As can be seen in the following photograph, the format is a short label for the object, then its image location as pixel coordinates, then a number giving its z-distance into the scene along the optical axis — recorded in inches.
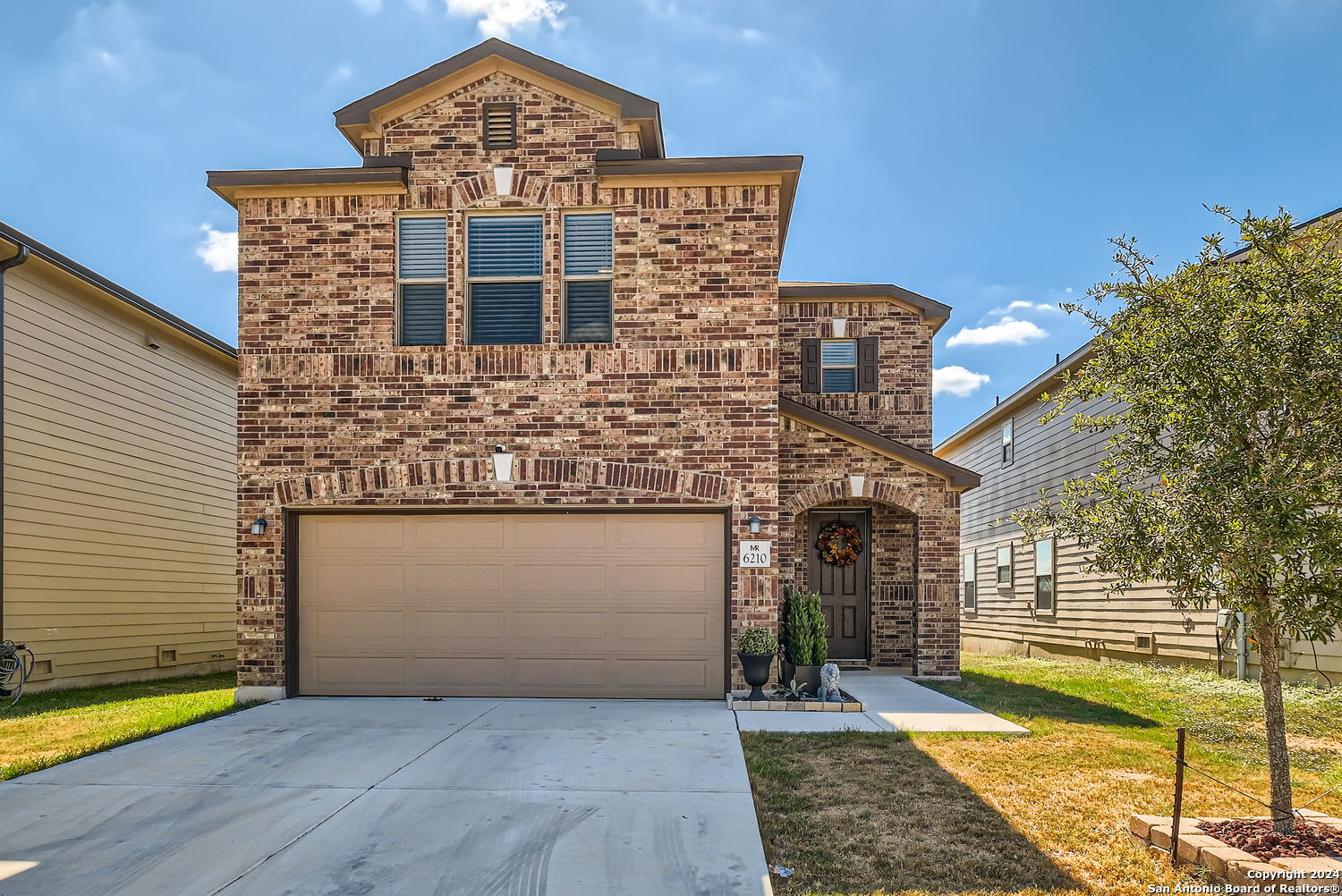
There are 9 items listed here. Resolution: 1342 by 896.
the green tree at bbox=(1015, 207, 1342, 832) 175.0
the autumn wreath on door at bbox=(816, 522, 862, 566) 510.6
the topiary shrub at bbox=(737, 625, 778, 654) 364.8
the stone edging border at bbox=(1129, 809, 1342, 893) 158.6
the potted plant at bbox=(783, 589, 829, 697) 380.5
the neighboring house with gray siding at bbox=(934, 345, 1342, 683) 523.2
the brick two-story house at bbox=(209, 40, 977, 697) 383.2
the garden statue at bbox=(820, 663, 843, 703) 368.2
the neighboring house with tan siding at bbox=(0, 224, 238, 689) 433.4
